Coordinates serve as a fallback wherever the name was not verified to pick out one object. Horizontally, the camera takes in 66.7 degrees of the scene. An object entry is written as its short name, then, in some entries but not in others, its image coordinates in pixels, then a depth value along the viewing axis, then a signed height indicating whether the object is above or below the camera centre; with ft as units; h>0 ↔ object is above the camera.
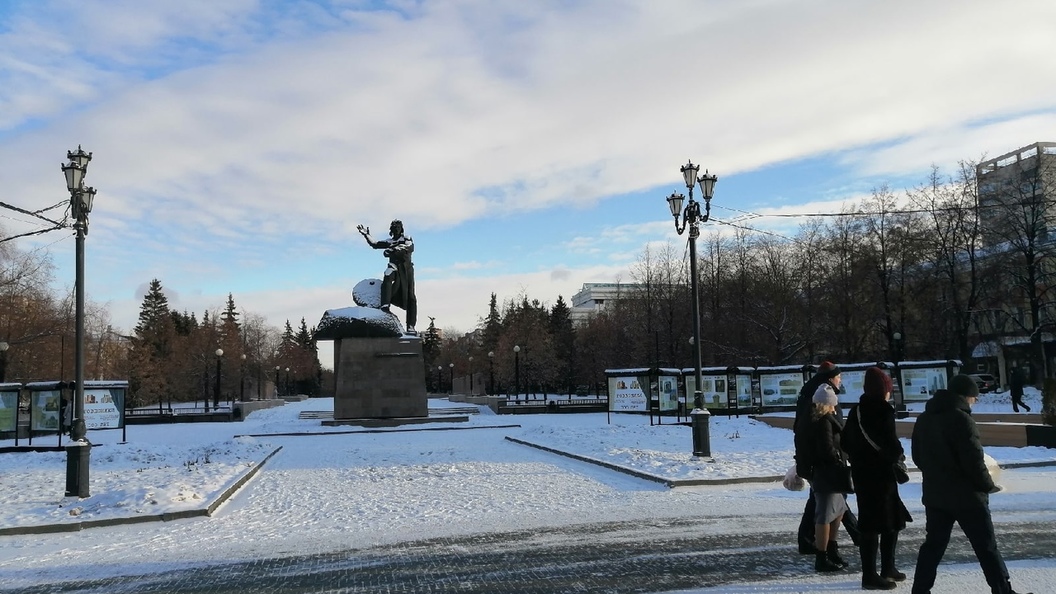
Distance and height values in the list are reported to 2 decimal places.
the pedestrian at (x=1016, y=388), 97.85 -4.60
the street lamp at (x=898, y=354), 87.55 -0.04
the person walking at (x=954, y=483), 18.15 -2.98
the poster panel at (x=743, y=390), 99.04 -3.89
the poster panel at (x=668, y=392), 93.35 -3.71
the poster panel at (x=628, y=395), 92.89 -3.90
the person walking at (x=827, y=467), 22.35 -3.10
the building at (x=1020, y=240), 121.60 +17.49
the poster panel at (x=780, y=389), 96.89 -3.87
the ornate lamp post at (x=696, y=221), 52.21 +10.02
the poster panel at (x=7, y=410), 76.07 -2.83
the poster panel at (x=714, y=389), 99.25 -3.67
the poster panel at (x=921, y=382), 86.43 -3.13
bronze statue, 102.80 +11.87
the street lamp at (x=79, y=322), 40.40 +3.01
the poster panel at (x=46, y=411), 77.20 -3.10
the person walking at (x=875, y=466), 20.42 -2.86
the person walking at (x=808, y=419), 22.98 -1.81
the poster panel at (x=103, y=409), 75.56 -2.97
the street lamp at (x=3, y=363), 134.82 +2.95
